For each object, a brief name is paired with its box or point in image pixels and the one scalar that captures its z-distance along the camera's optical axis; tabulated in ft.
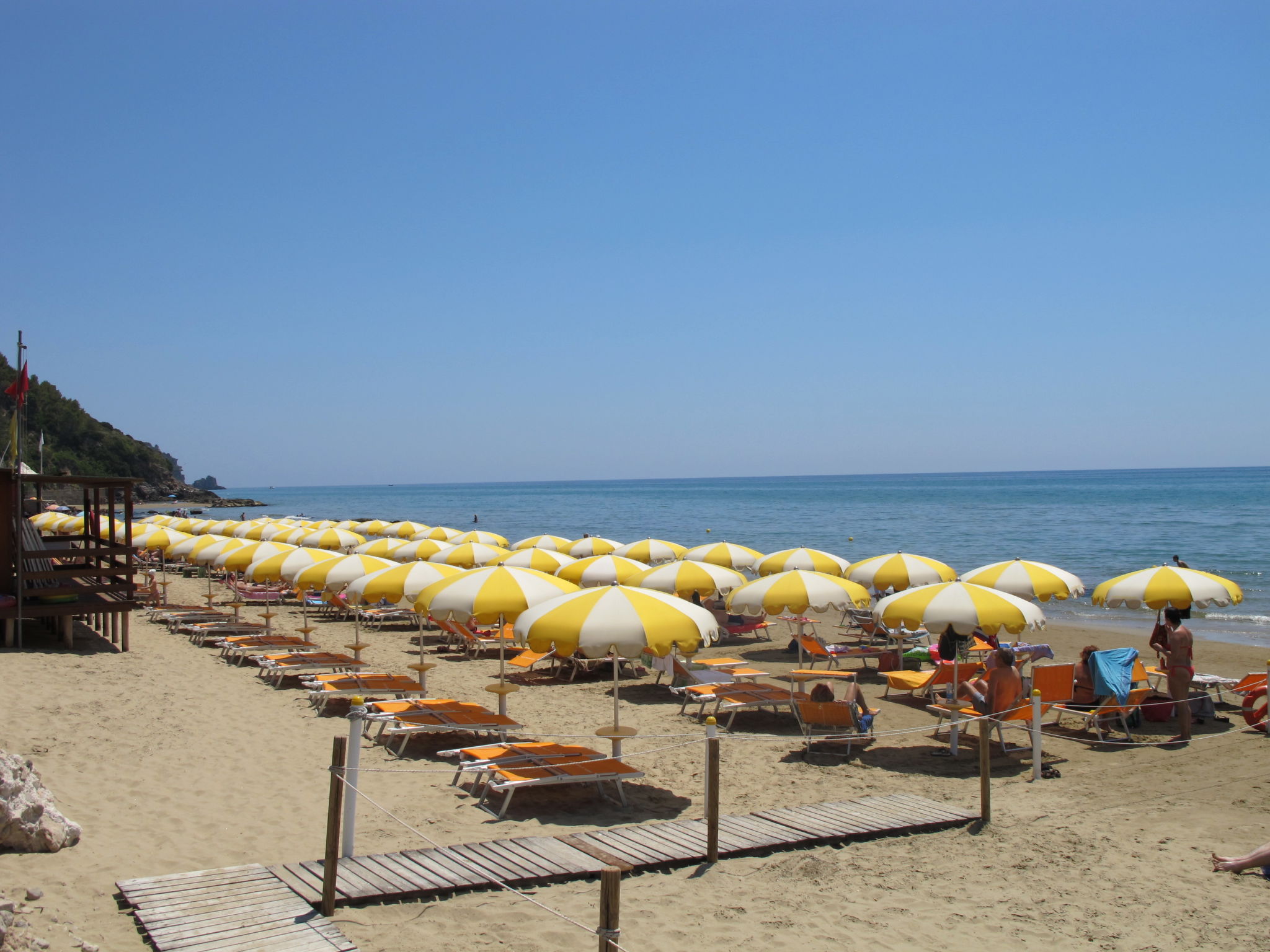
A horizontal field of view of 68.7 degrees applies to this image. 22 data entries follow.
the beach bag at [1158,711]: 34.53
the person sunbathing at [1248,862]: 19.45
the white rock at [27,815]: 18.48
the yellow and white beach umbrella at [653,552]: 65.82
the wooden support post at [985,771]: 22.63
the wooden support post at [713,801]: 20.08
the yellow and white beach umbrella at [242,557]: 52.48
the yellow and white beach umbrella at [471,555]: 61.67
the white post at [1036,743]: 27.40
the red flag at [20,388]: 51.15
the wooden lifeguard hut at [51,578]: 43.27
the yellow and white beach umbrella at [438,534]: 81.71
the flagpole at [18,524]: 42.68
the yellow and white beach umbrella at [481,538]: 76.54
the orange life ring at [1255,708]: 33.32
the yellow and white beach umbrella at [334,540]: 75.31
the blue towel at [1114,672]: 32.45
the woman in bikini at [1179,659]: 32.27
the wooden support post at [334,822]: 16.90
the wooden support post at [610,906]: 12.84
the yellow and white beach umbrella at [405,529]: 87.56
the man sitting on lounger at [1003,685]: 28.55
